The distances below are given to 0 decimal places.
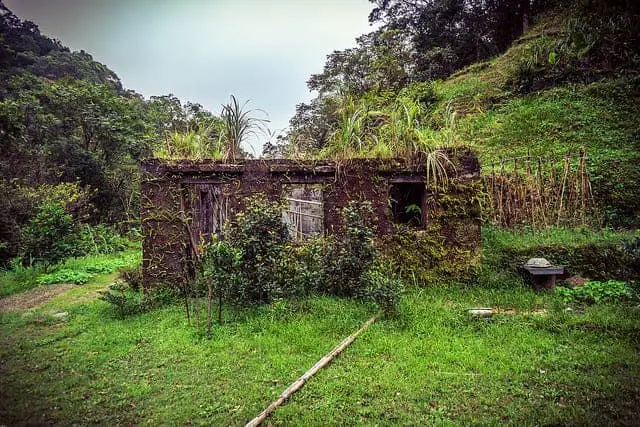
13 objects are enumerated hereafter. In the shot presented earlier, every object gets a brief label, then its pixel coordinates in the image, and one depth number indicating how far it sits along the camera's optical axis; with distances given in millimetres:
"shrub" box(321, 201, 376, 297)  5883
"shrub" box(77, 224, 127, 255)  11828
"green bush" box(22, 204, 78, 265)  9000
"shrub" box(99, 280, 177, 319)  5960
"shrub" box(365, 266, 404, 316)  5365
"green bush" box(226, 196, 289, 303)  5734
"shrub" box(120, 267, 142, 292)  7084
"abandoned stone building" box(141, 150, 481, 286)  6934
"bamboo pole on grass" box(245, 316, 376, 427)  3154
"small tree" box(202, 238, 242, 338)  5434
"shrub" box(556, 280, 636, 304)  5827
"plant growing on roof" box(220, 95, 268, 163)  6833
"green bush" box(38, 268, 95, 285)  8492
